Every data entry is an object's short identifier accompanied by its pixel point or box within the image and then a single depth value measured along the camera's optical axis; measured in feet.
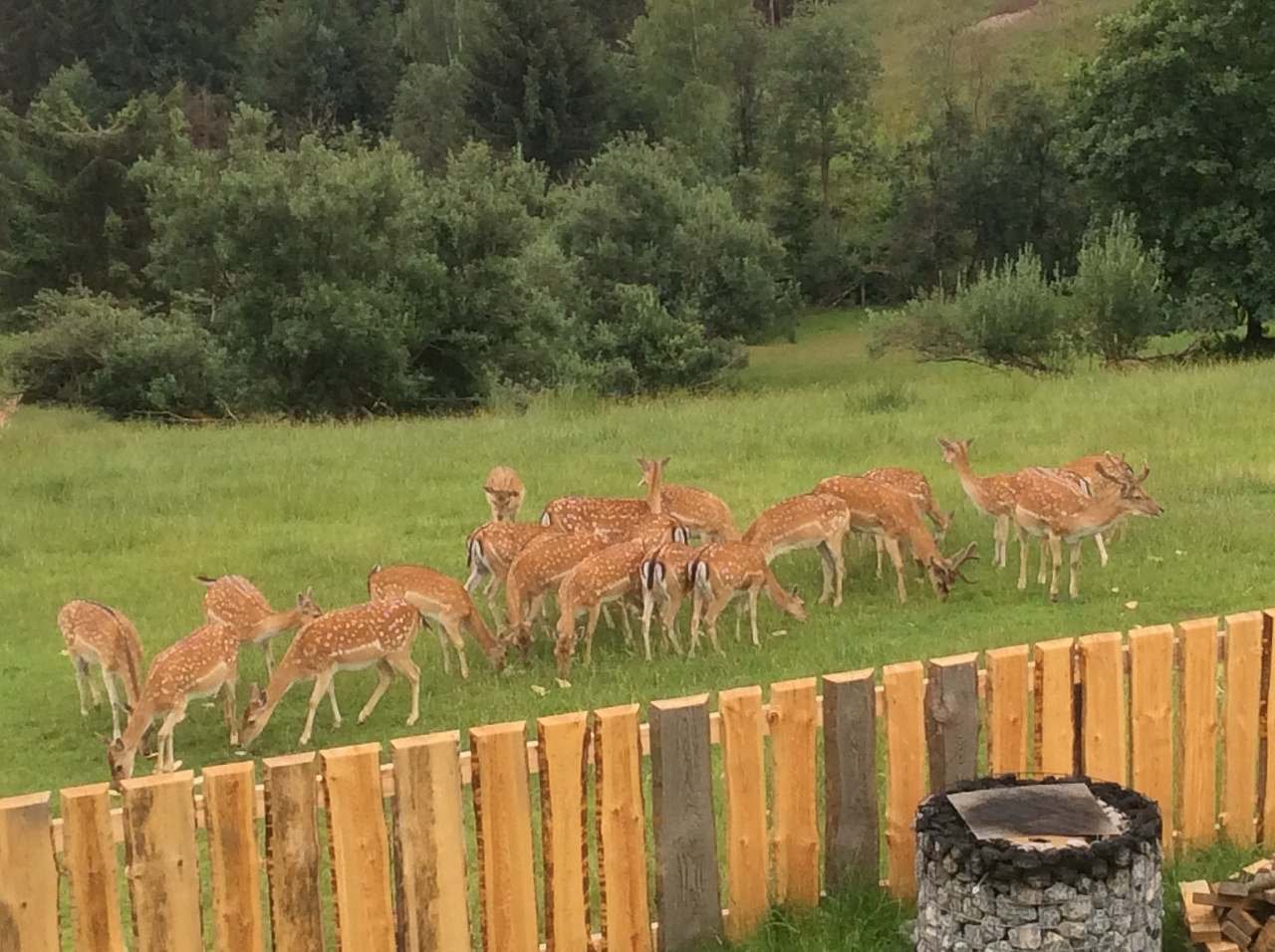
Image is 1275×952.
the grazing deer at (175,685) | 25.02
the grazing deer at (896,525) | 34.32
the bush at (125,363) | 94.38
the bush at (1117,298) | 91.61
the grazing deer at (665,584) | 30.48
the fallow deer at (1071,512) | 34.09
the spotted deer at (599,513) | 36.17
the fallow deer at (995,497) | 35.78
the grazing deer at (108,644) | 27.61
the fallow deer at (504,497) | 40.83
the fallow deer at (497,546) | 33.73
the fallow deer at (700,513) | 37.11
